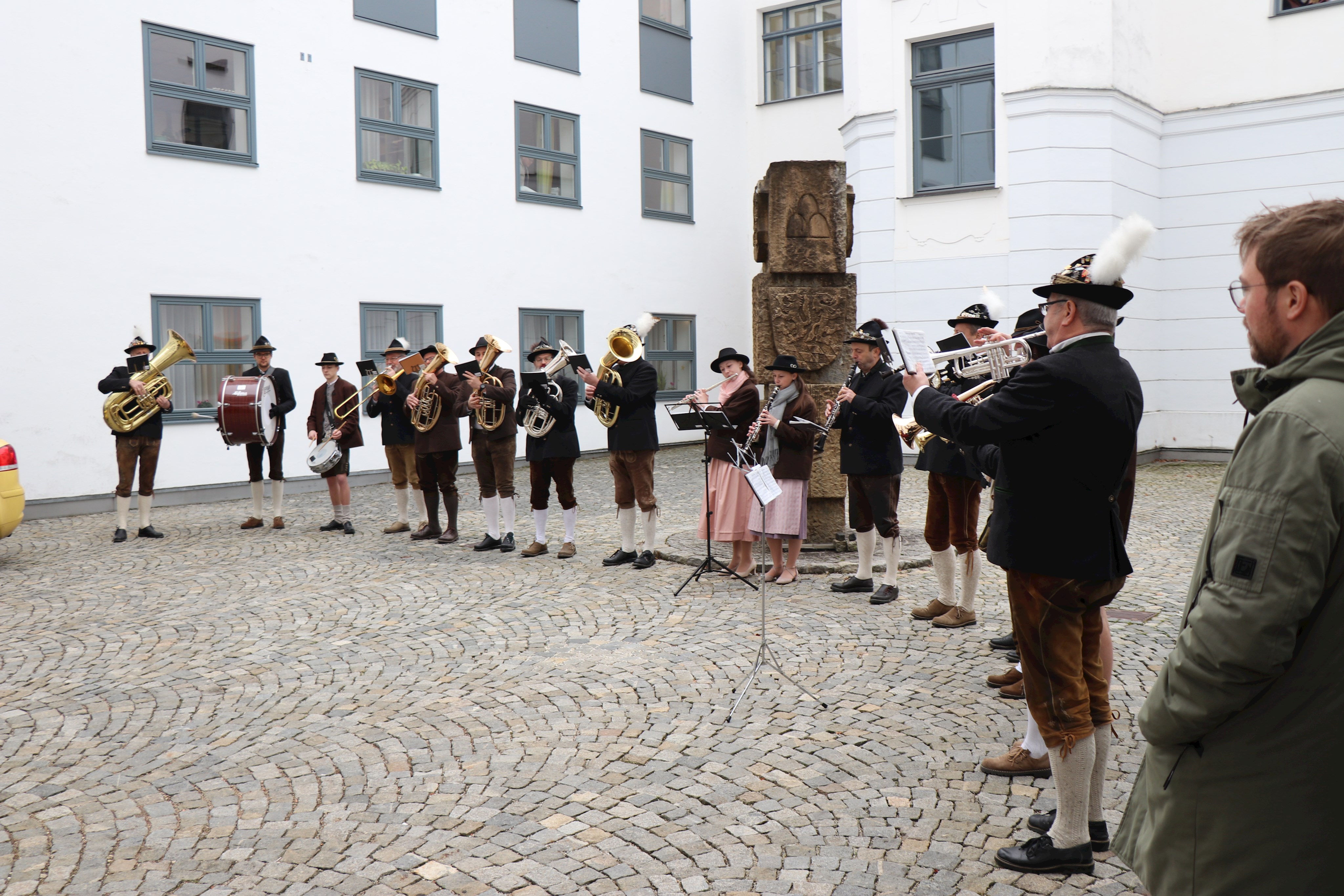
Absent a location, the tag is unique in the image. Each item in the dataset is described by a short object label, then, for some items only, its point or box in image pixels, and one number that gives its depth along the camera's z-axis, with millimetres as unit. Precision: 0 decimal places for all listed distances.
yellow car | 9773
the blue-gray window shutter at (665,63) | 20891
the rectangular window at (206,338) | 14406
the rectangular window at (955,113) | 16328
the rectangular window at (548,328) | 18859
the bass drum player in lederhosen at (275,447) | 12297
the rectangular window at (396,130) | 16453
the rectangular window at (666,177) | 21156
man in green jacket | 1936
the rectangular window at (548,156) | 18797
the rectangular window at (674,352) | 21531
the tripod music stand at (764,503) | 5871
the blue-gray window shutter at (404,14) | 16391
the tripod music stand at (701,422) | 8258
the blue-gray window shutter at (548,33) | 18625
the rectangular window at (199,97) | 14102
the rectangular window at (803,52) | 21734
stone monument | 9758
